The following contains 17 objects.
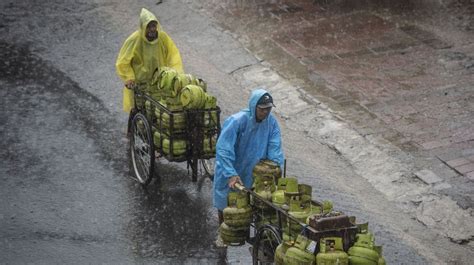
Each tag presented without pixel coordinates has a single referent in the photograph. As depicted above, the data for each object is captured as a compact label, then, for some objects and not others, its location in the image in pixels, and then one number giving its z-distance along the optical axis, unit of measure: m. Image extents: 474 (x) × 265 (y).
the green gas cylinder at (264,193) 15.89
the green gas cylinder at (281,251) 14.44
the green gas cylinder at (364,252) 13.80
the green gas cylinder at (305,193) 15.46
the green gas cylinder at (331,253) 13.77
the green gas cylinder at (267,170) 16.56
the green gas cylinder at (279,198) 15.49
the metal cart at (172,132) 19.59
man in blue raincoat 16.77
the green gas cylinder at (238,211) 16.14
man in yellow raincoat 21.81
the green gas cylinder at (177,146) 19.64
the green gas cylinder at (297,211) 14.88
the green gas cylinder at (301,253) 13.97
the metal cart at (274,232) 14.15
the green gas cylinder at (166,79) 20.12
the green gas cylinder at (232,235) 16.39
